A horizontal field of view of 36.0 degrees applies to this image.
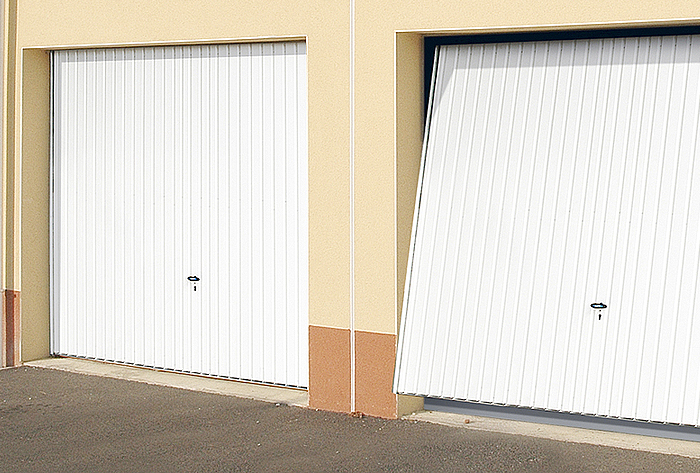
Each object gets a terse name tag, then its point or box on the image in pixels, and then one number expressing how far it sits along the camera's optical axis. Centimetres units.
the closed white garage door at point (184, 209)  937
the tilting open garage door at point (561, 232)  771
